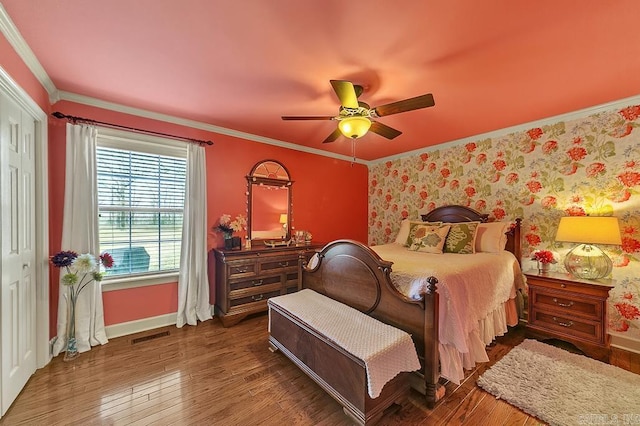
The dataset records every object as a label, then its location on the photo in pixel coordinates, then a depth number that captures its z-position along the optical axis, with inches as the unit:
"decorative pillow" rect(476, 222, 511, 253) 118.8
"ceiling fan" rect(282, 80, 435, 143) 72.3
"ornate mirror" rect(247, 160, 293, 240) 143.9
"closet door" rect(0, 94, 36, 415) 66.8
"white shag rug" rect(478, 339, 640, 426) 65.3
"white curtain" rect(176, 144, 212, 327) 119.1
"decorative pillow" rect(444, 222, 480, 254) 118.7
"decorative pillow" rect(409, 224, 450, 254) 123.5
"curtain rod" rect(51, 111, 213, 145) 94.8
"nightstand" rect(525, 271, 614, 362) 91.7
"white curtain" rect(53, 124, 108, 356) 95.1
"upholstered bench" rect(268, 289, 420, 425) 60.8
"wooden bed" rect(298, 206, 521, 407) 68.9
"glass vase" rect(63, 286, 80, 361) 92.0
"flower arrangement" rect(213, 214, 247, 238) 128.6
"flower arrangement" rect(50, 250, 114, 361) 89.9
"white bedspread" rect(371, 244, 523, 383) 72.3
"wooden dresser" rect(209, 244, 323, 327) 119.8
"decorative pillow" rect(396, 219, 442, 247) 144.3
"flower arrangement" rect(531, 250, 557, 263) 110.8
